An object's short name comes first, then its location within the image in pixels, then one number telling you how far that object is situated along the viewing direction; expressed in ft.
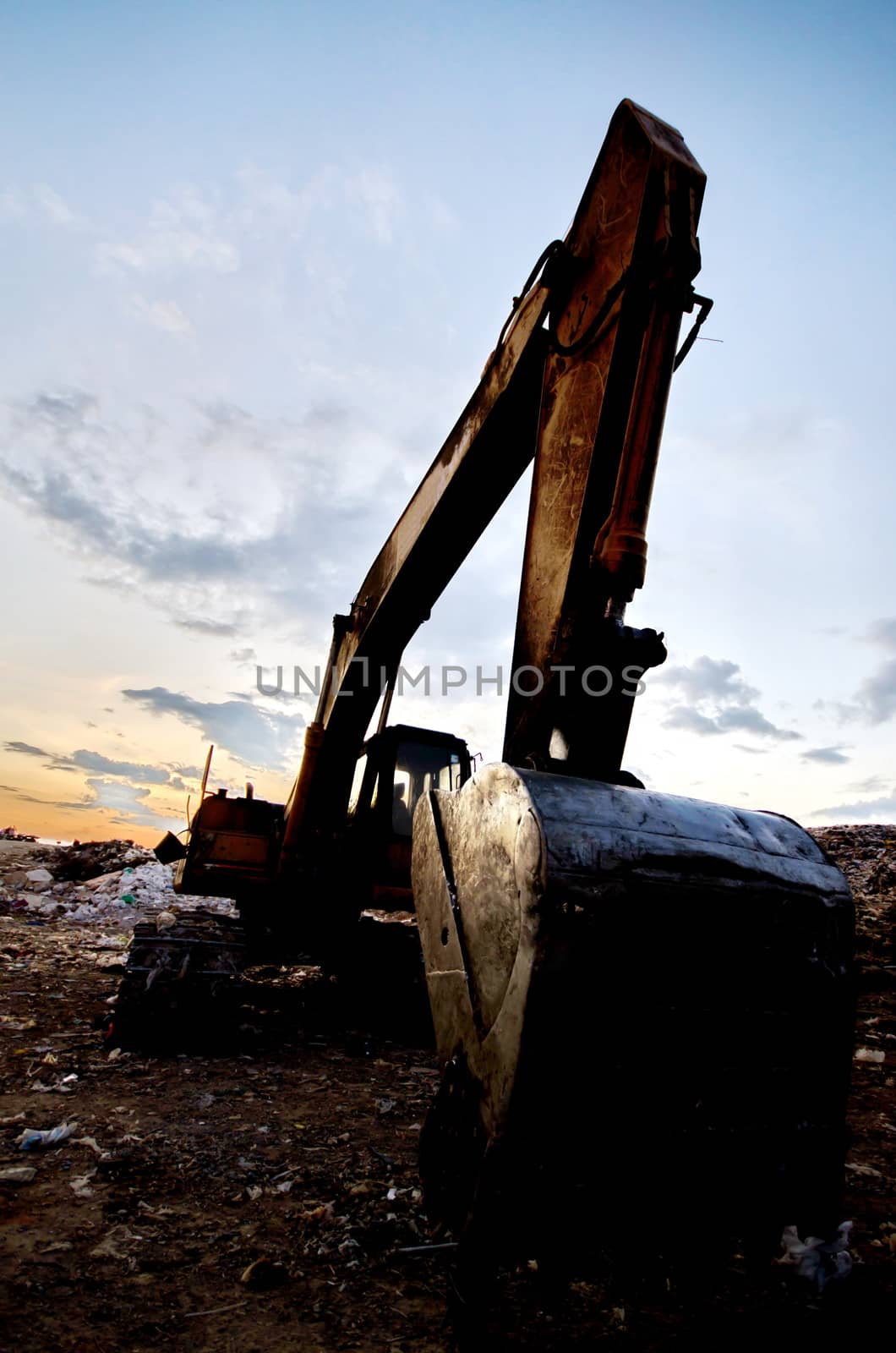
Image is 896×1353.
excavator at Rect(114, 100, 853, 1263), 4.77
